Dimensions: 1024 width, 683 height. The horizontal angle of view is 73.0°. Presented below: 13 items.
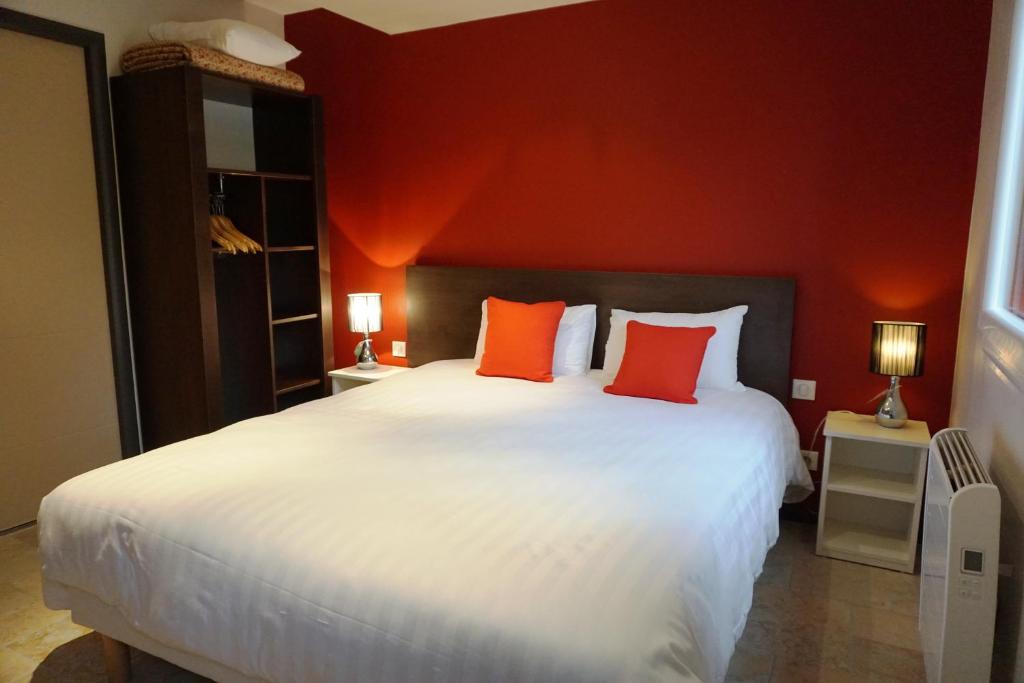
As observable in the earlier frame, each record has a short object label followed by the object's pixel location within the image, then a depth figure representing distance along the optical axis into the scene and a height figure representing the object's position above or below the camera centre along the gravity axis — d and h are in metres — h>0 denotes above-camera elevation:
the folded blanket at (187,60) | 3.14 +0.87
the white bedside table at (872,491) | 2.77 -0.98
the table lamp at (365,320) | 4.03 -0.42
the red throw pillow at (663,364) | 2.89 -0.49
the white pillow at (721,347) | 3.11 -0.45
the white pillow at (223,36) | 3.23 +1.00
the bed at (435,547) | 1.37 -0.69
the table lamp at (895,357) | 2.78 -0.44
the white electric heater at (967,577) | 1.67 -0.81
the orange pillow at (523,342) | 3.30 -0.45
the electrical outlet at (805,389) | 3.21 -0.66
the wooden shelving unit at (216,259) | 3.23 -0.06
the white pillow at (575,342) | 3.43 -0.46
